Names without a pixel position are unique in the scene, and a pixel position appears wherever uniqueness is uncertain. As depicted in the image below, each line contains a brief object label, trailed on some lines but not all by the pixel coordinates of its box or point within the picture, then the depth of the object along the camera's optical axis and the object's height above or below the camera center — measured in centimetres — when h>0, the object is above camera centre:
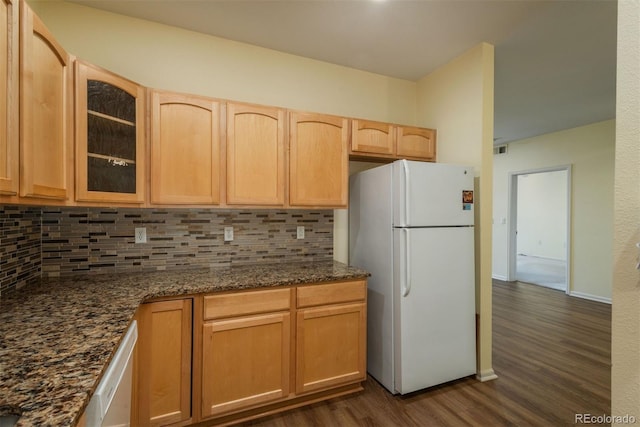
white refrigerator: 212 -47
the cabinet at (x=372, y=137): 246 +64
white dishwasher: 87 -61
